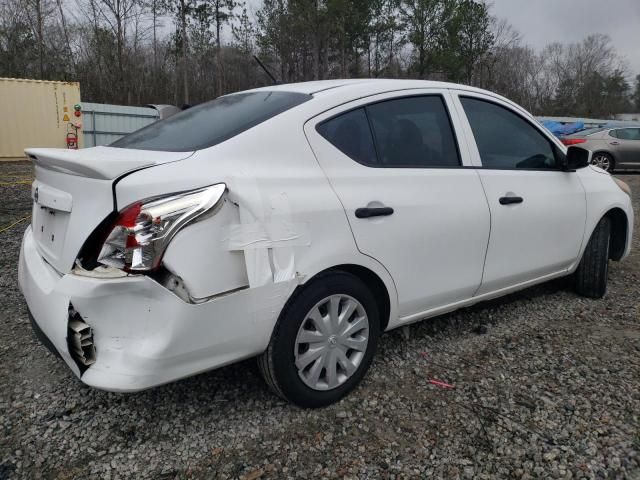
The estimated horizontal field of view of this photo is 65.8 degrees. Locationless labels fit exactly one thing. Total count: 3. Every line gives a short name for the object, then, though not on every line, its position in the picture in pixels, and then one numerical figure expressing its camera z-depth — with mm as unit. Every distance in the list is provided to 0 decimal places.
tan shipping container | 16781
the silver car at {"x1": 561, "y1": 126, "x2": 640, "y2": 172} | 14875
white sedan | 1812
